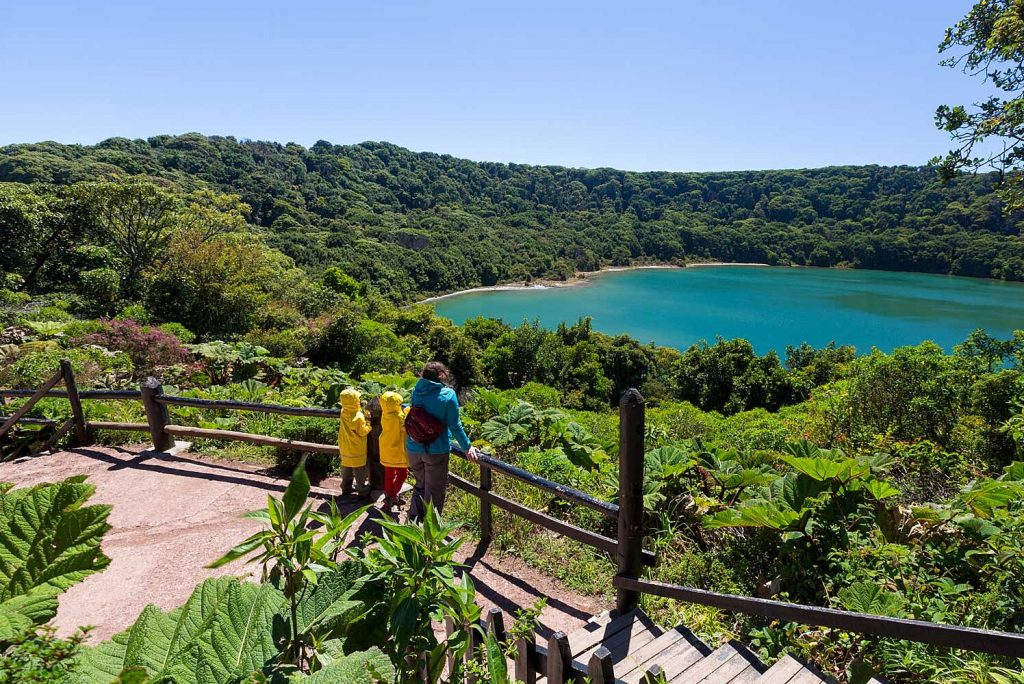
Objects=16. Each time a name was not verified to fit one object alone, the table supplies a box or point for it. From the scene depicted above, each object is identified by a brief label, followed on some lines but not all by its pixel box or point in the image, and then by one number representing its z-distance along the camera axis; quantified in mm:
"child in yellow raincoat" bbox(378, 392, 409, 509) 3920
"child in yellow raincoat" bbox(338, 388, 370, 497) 4164
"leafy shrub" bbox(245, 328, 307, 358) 15055
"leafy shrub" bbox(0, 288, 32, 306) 15727
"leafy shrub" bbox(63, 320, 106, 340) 10895
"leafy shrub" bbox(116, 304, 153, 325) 14519
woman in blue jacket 3486
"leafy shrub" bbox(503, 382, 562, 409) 11703
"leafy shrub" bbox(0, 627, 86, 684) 897
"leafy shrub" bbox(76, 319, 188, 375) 10164
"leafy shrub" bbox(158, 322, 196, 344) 12459
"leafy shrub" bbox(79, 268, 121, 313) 19156
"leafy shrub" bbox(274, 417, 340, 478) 4930
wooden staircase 2215
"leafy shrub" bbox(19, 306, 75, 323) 13141
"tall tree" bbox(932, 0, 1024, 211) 6172
